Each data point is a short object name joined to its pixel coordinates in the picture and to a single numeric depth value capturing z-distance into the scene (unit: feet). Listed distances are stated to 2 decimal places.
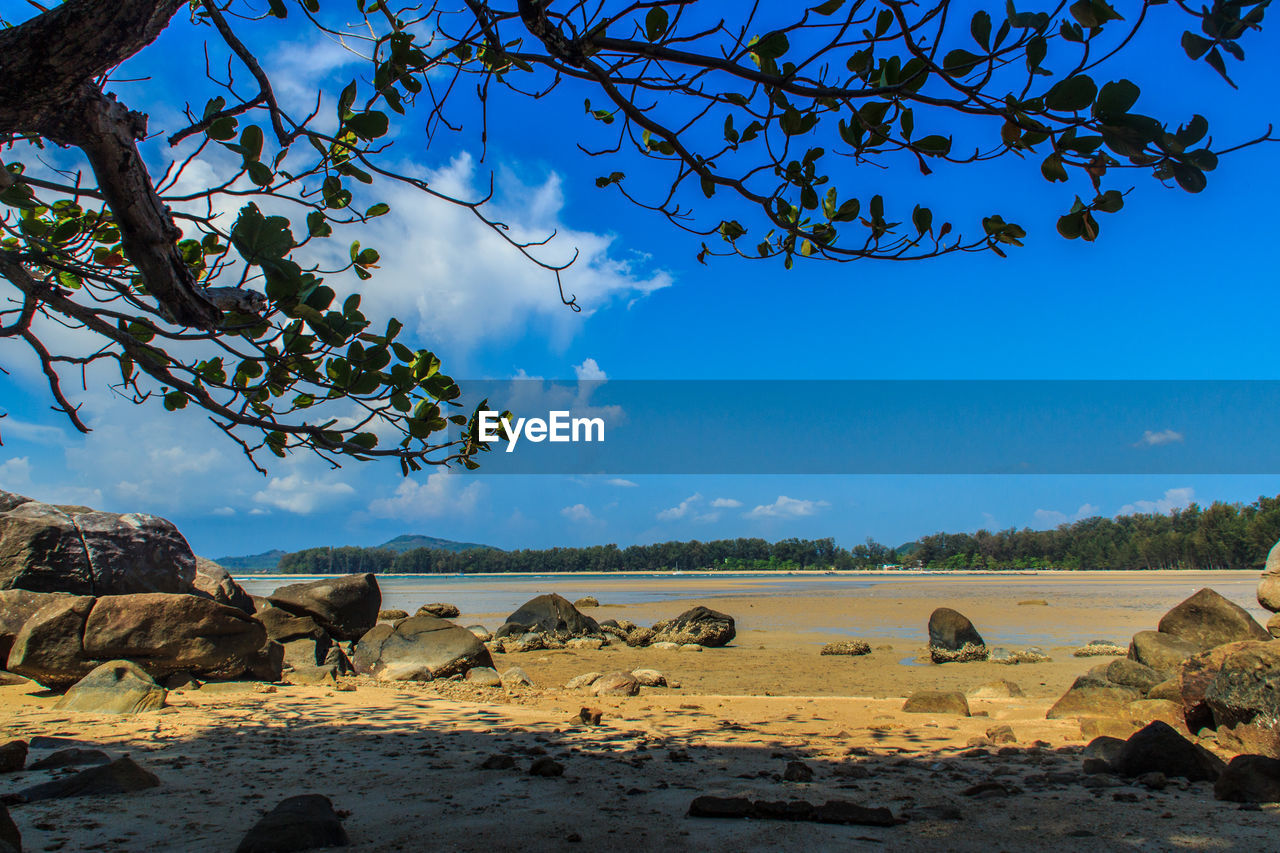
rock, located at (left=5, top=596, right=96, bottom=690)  21.89
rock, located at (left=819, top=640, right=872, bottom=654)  40.70
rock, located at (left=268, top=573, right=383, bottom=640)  37.24
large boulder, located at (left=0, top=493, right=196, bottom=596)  25.29
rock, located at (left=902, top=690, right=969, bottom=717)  22.13
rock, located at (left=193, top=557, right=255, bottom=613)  33.73
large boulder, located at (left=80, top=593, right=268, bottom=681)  22.93
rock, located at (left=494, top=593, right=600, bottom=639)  48.78
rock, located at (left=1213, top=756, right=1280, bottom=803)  11.69
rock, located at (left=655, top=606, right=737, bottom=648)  46.21
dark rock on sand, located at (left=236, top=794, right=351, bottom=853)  9.43
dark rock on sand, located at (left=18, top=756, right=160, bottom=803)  12.25
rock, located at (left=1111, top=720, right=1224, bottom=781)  13.29
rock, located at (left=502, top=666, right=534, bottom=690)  28.77
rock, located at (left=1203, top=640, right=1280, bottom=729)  15.53
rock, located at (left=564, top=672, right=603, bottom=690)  28.04
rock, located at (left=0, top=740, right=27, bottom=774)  13.99
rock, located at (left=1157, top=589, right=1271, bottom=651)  26.45
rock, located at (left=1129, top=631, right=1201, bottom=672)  25.14
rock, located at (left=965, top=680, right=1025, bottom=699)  25.29
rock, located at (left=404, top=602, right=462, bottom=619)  69.05
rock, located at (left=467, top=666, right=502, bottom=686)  28.48
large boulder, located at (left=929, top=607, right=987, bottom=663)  37.01
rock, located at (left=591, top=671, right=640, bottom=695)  26.53
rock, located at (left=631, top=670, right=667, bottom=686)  29.45
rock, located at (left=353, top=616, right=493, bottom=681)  29.19
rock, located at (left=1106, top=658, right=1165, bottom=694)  23.00
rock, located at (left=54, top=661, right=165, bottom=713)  20.10
